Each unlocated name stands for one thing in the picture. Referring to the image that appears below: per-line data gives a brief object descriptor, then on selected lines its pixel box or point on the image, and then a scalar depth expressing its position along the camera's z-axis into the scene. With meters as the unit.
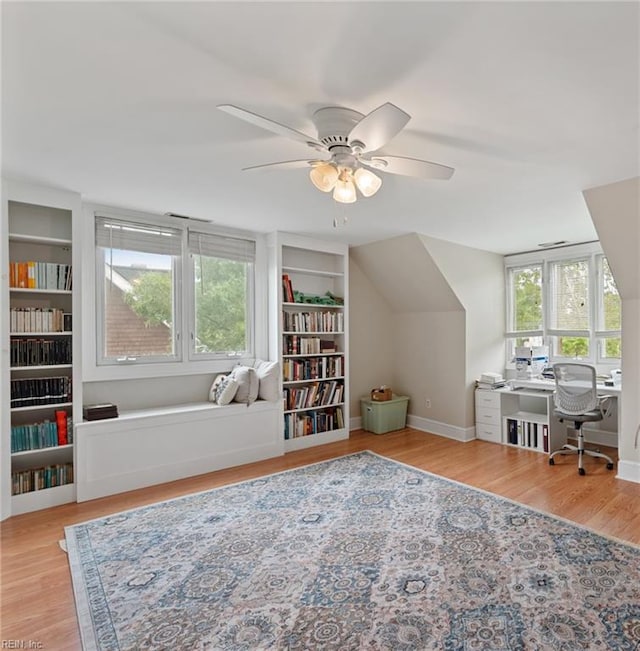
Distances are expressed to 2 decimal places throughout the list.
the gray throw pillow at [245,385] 3.94
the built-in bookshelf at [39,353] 2.88
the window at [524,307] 5.20
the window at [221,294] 4.02
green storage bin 5.07
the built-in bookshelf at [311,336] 4.36
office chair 3.72
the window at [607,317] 4.52
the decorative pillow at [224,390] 3.84
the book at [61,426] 3.06
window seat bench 3.14
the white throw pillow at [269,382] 4.10
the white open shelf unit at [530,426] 4.25
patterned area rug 1.73
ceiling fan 1.69
